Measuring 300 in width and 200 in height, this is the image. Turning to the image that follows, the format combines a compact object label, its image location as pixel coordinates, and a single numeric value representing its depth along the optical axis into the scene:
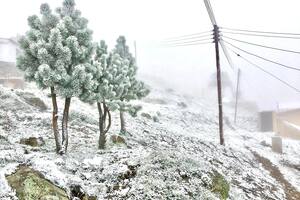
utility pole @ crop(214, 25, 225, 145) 26.12
